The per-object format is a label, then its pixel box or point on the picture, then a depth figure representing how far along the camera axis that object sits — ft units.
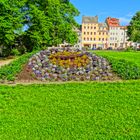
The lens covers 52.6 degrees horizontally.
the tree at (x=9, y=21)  40.04
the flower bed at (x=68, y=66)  16.36
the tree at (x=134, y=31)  107.05
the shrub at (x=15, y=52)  47.11
